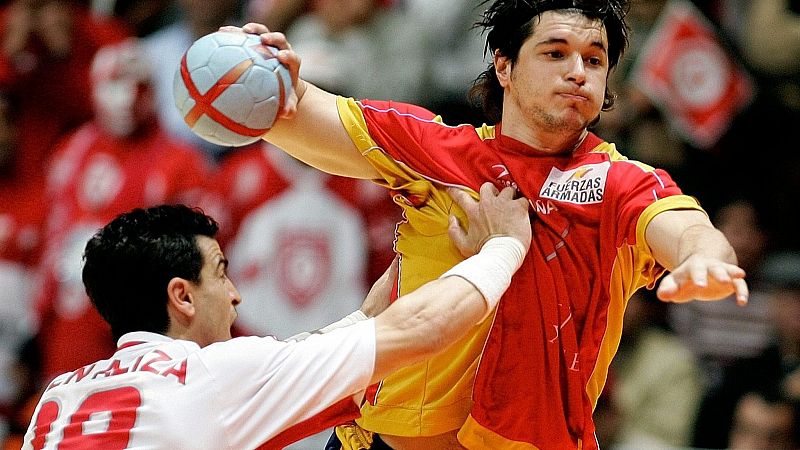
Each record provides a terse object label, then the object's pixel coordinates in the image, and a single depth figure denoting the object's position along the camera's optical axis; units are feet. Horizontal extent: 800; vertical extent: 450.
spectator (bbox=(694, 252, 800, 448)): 53.06
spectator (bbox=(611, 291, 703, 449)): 54.65
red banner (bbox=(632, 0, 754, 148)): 57.82
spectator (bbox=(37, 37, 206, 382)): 60.70
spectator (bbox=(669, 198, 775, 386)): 55.42
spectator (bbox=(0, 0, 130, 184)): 67.46
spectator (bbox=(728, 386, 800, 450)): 50.83
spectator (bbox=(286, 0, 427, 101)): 59.21
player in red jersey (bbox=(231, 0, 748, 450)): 27.89
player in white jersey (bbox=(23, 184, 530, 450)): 26.94
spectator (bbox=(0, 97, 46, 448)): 63.67
